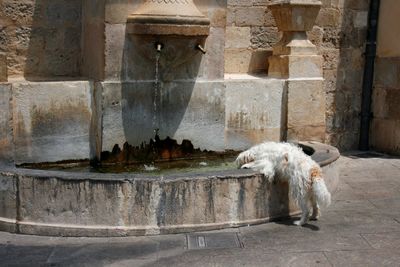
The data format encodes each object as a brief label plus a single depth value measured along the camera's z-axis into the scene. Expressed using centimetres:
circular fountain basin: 479
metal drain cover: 466
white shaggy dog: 498
